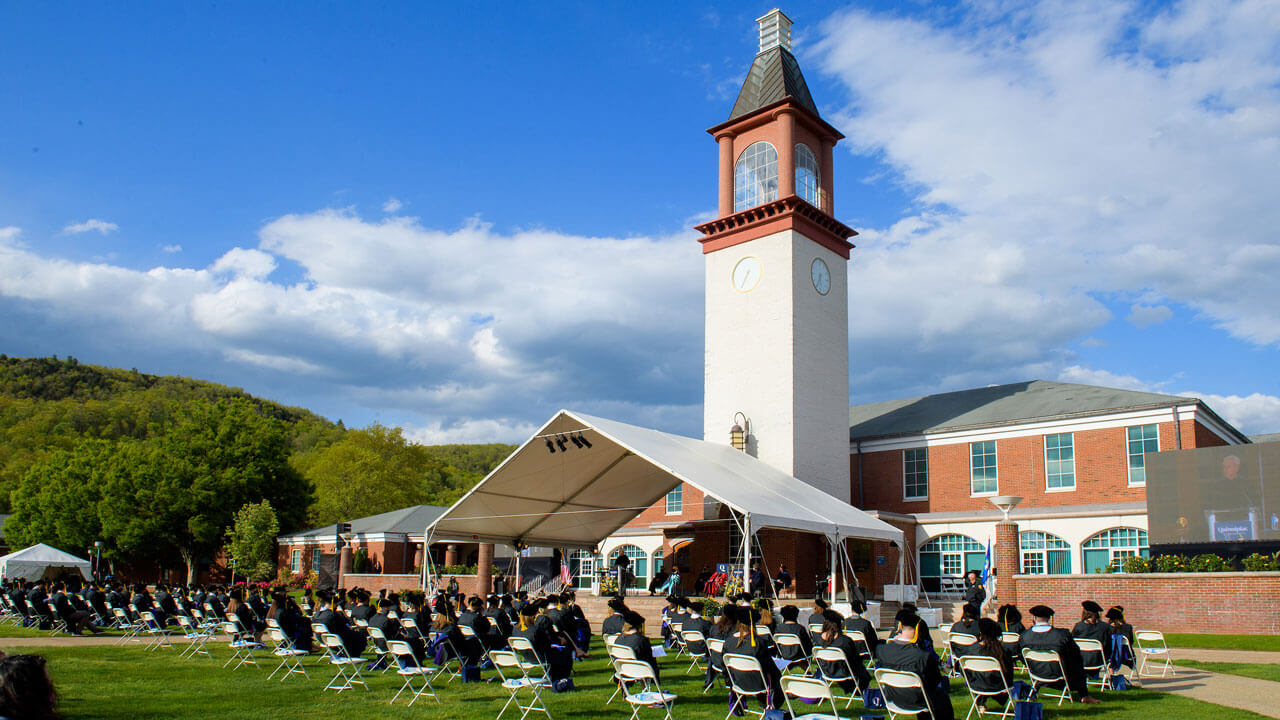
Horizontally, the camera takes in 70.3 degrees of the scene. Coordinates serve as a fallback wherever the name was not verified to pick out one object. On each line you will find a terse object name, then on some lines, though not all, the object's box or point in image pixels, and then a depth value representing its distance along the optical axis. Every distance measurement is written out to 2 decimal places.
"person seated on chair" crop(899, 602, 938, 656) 9.24
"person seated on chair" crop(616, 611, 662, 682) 9.94
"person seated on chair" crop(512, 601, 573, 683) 11.04
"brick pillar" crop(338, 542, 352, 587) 33.28
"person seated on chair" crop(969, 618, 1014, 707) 9.34
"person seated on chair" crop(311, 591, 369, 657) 11.88
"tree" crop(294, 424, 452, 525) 56.50
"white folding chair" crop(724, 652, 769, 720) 8.83
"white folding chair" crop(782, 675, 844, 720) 7.52
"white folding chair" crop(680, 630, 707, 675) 12.19
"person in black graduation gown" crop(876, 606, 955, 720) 8.23
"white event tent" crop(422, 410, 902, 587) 19.58
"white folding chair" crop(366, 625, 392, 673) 11.60
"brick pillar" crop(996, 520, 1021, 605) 19.59
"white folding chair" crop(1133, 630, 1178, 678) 12.57
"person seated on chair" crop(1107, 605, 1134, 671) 11.62
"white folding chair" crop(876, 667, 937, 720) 8.06
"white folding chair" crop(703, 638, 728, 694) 10.55
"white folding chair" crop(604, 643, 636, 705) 9.77
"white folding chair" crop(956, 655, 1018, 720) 9.22
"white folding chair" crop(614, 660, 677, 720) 8.66
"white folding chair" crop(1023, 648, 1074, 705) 9.95
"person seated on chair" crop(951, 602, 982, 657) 10.05
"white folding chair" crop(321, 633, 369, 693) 11.47
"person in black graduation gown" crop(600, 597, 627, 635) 12.55
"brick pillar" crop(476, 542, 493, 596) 25.36
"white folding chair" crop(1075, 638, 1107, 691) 10.90
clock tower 29.20
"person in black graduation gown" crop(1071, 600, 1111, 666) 11.33
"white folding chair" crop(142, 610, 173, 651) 16.19
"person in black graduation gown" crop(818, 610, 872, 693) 9.85
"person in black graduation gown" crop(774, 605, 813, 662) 10.62
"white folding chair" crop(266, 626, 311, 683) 12.69
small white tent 28.77
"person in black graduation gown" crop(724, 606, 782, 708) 8.97
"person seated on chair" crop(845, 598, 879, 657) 10.99
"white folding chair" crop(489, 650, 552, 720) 9.29
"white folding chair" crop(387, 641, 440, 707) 10.39
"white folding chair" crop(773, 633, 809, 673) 10.61
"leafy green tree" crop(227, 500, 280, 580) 37.91
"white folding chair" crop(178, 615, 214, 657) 15.33
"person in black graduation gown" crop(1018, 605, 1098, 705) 10.03
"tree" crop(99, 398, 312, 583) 41.38
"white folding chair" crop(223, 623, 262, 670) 14.10
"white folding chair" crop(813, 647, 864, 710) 9.71
